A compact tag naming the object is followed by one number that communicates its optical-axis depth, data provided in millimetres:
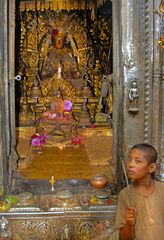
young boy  2678
